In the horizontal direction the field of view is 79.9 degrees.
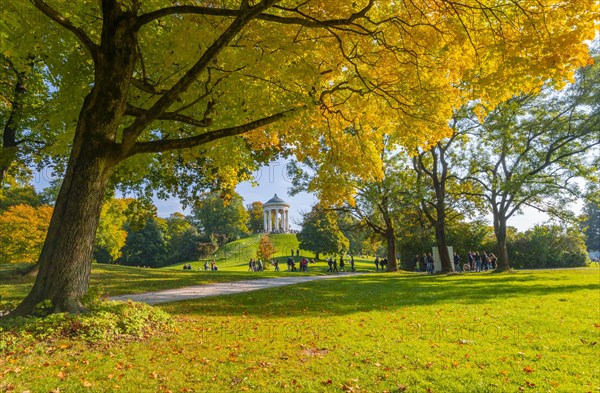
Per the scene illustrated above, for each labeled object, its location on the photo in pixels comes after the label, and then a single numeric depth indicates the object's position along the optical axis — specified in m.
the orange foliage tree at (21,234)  30.06
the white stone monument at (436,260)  26.49
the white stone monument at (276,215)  98.00
